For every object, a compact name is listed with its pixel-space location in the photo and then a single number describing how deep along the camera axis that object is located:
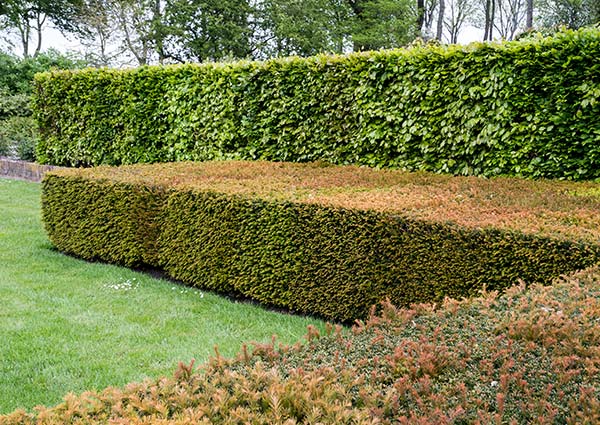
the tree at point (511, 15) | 37.09
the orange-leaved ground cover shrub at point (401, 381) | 1.91
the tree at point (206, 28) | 29.53
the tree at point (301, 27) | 29.25
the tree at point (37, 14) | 34.41
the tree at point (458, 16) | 38.91
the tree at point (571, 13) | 26.24
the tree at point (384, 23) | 28.50
